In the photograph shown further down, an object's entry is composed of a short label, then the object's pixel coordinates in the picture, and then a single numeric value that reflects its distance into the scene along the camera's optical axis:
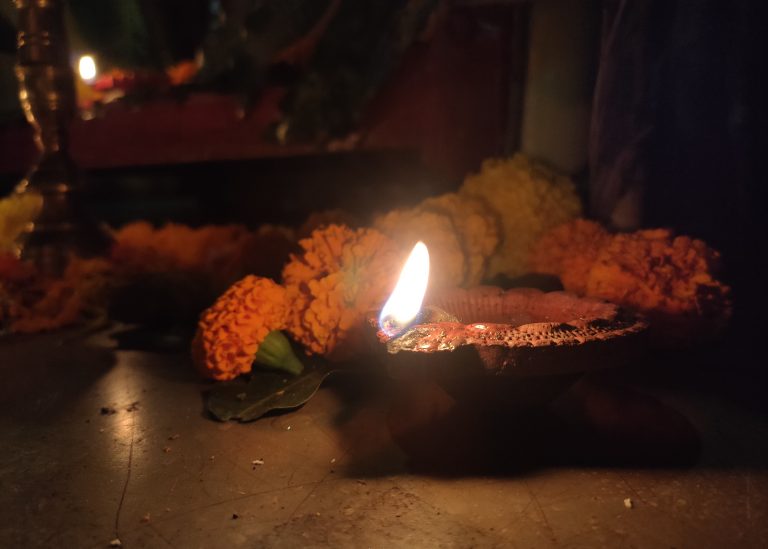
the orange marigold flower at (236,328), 0.31
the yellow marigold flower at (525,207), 0.40
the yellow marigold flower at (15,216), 0.47
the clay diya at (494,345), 0.24
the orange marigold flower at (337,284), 0.32
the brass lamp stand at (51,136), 0.43
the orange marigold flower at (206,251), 0.40
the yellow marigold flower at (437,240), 0.37
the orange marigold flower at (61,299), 0.41
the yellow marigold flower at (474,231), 0.38
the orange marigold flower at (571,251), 0.36
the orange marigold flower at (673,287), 0.33
